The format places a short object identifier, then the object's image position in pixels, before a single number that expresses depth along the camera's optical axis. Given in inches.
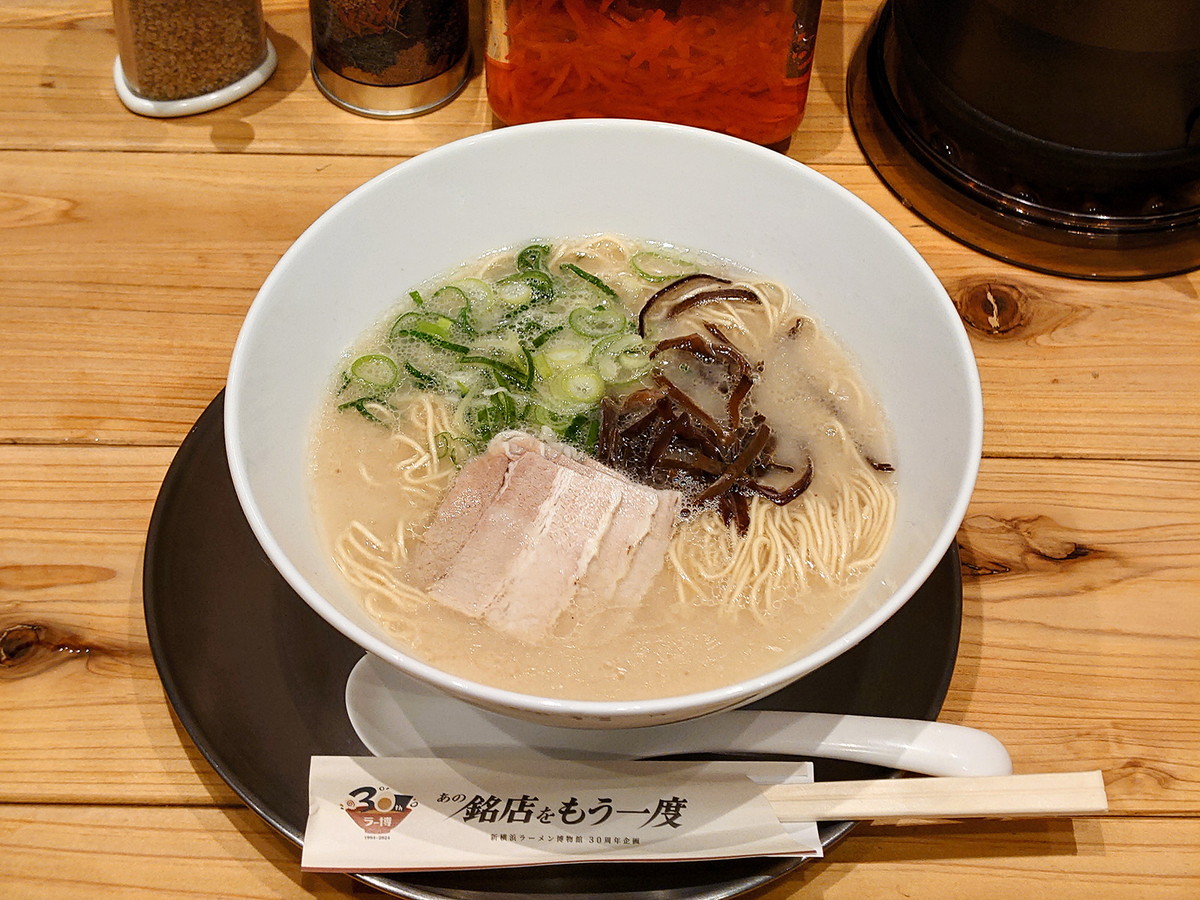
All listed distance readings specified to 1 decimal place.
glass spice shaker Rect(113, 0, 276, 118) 19.9
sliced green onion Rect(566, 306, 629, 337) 16.4
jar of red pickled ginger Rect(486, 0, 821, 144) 18.6
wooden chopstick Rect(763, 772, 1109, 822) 11.7
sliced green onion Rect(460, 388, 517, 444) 15.2
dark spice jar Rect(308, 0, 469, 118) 19.8
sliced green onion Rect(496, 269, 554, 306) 16.7
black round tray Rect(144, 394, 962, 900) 12.0
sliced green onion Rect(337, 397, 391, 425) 15.3
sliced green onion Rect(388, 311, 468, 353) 16.1
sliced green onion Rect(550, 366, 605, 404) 15.6
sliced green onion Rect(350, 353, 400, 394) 15.6
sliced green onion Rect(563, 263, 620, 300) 16.9
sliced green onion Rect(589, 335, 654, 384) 15.9
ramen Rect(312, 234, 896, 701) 13.2
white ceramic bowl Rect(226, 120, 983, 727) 12.2
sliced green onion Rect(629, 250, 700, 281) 17.1
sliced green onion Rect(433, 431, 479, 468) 15.0
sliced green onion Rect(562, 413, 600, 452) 15.1
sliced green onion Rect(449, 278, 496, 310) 16.7
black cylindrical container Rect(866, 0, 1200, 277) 16.6
